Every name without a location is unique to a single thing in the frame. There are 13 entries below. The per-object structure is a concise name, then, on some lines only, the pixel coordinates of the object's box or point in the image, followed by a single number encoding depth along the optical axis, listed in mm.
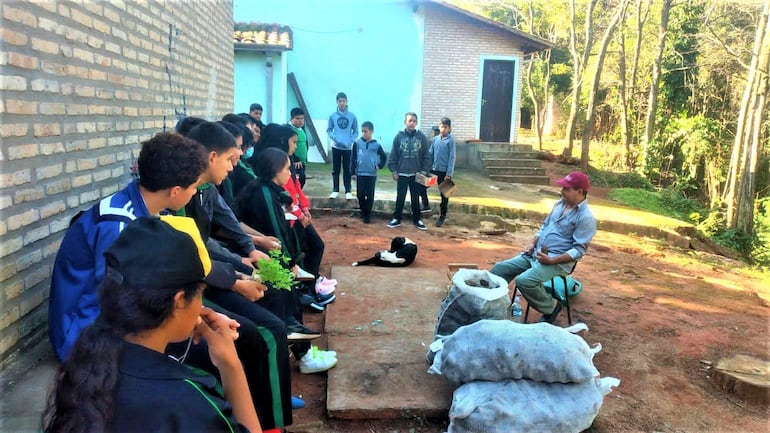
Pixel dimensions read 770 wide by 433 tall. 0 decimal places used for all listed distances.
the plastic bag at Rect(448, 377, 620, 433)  2875
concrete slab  3245
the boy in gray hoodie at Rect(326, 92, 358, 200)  10094
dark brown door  16000
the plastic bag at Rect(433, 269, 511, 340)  3711
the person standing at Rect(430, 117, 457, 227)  9375
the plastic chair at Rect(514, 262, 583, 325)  4719
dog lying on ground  6504
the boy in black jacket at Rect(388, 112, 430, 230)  8781
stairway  14727
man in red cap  4516
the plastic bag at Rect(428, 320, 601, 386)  3025
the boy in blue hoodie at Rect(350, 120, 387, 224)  8875
